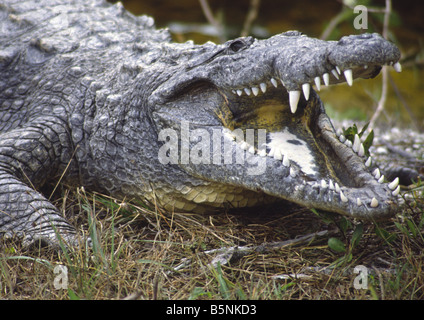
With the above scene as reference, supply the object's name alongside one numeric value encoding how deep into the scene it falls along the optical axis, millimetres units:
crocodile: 4406
